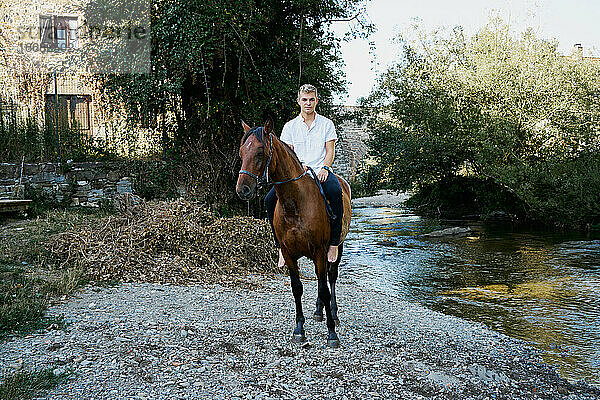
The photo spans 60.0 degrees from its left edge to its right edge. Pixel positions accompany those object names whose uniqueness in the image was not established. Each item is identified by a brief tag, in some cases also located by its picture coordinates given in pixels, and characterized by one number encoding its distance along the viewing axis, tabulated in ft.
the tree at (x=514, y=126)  55.72
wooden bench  39.45
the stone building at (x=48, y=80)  45.83
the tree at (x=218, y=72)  38.55
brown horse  16.28
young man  18.61
